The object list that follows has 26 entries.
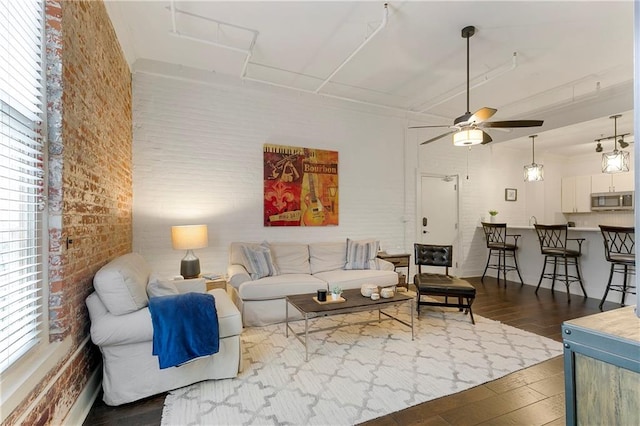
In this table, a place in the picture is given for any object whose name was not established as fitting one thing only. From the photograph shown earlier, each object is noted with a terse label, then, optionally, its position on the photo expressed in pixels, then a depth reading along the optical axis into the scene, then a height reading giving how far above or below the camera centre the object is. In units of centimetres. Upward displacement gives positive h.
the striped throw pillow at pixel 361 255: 437 -62
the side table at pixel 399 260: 472 -75
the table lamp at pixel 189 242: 346 -33
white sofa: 345 -82
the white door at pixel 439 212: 566 +2
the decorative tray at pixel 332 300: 285 -85
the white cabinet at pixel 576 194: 721 +44
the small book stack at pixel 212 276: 364 -78
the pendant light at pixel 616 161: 462 +80
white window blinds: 133 +20
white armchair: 201 -88
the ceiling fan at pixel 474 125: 304 +94
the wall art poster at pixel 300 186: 446 +43
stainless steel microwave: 651 +25
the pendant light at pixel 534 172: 589 +80
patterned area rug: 194 -130
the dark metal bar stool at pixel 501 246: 550 -62
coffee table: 264 -87
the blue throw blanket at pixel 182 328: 205 -81
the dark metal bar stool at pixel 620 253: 376 -56
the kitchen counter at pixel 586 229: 446 -26
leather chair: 343 -84
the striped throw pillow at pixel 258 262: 376 -63
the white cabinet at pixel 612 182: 656 +68
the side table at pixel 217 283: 351 -83
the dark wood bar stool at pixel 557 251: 457 -62
